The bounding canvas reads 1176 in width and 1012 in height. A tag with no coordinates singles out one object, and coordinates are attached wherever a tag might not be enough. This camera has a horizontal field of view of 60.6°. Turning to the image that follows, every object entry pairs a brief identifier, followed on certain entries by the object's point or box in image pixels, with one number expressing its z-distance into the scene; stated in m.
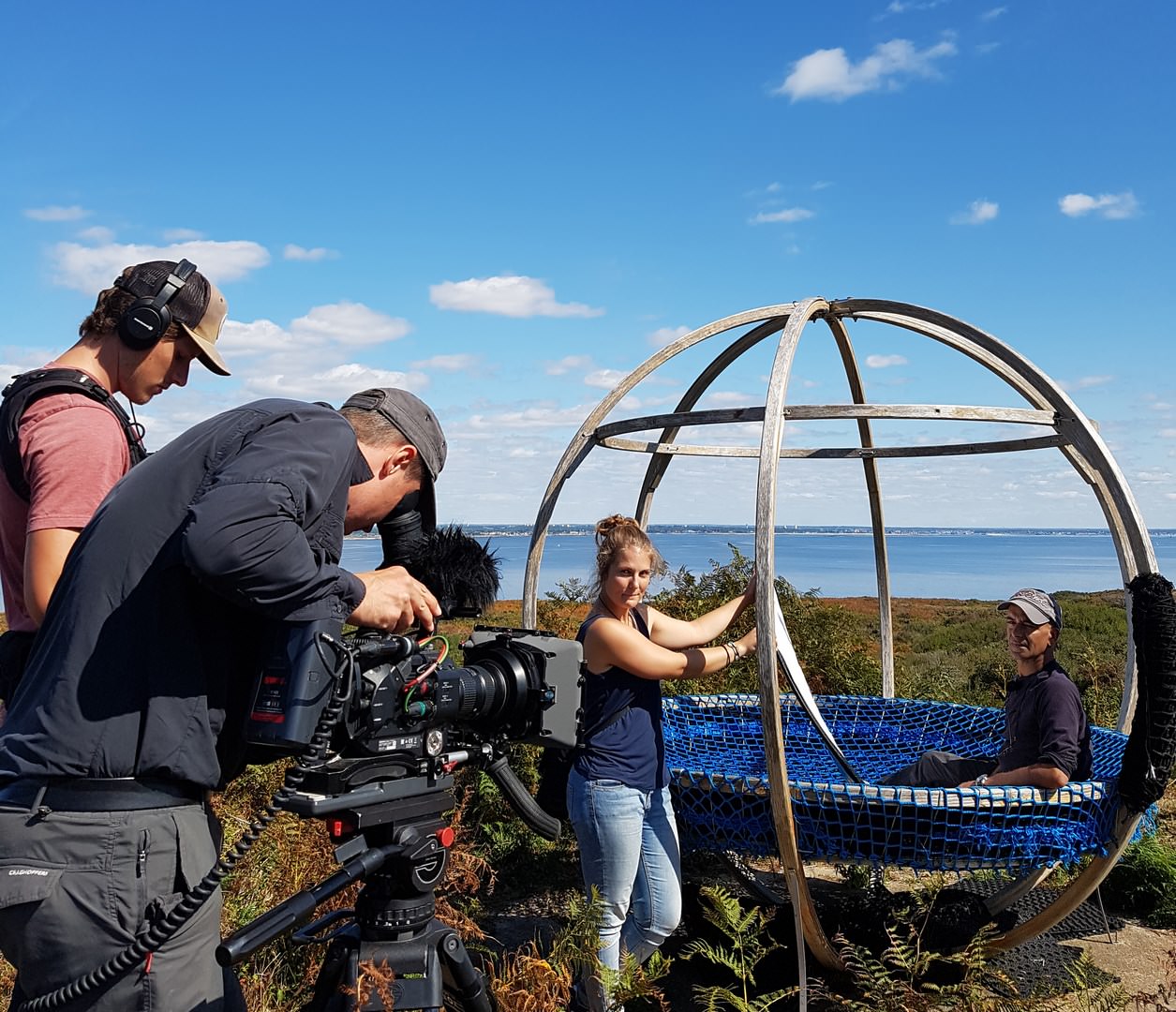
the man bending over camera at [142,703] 1.60
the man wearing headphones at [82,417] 1.86
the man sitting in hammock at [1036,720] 3.73
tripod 1.75
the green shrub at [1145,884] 4.47
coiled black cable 1.59
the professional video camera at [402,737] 1.59
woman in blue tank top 3.00
